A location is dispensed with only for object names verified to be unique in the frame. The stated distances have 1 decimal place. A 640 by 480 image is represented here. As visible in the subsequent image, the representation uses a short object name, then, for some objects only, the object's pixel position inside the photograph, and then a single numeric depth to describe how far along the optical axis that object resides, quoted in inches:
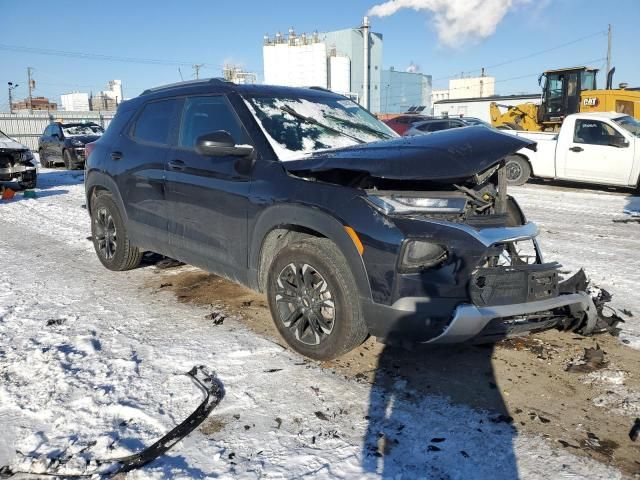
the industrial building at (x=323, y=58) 2204.7
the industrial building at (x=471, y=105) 1547.6
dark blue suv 113.3
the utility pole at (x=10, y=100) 2603.3
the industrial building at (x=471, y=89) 3341.5
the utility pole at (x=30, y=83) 2610.5
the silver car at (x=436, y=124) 654.5
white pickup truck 426.9
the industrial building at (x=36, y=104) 2449.6
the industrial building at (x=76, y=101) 2507.8
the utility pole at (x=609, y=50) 1852.9
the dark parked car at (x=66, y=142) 685.9
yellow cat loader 693.9
